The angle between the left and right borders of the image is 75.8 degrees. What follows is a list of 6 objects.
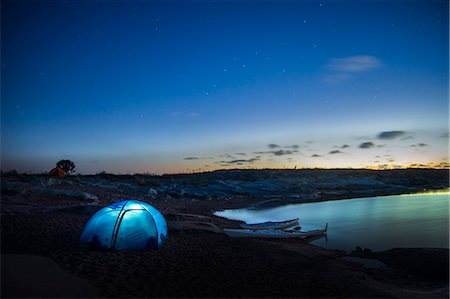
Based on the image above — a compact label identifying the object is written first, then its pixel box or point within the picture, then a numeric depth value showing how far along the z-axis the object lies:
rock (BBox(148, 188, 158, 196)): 31.24
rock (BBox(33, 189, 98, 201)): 20.54
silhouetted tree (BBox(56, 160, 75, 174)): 51.24
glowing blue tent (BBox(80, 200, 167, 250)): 10.52
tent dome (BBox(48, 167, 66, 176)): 38.59
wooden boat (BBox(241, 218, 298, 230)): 18.01
